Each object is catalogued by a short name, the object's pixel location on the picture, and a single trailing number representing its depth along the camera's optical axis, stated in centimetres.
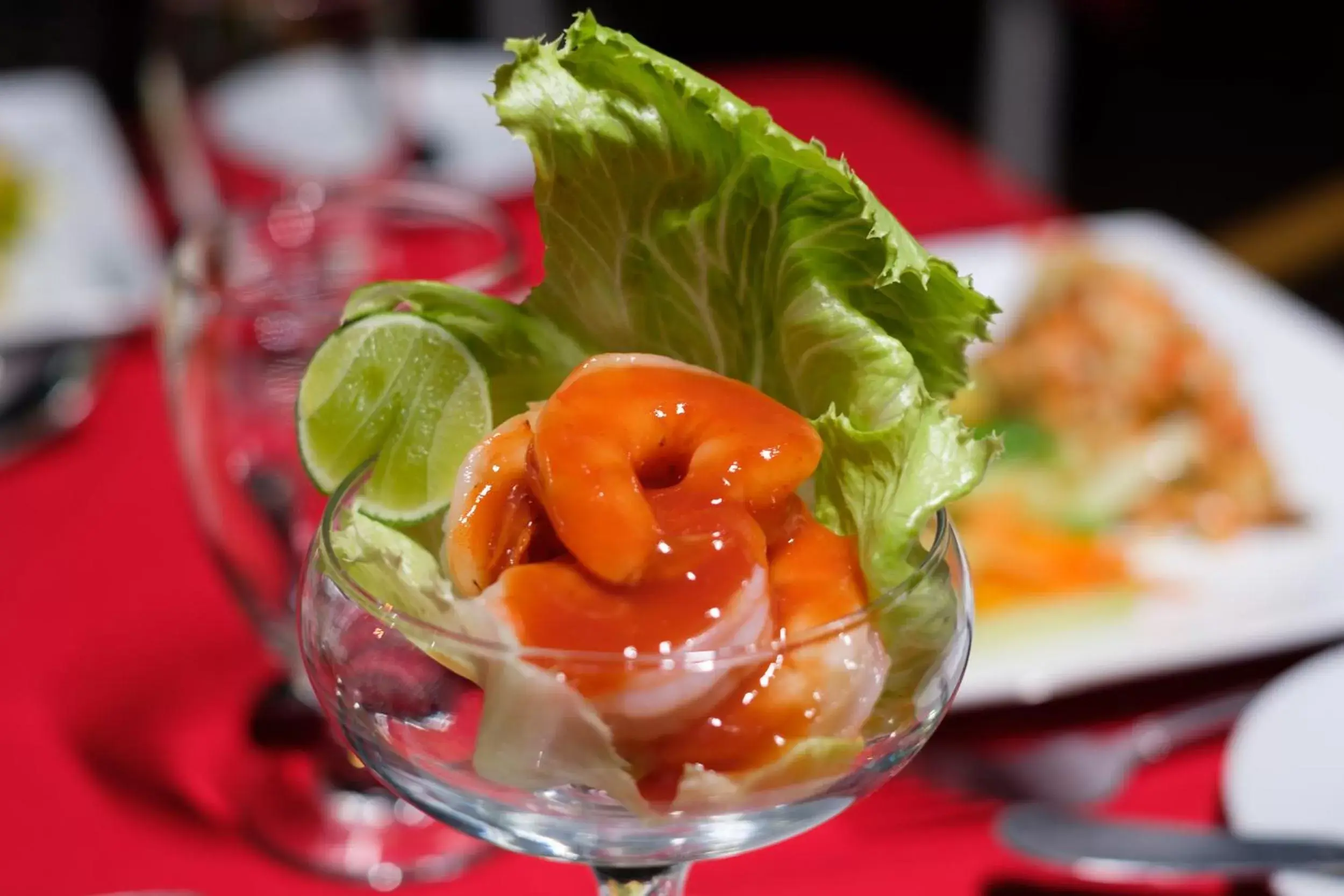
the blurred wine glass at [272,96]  157
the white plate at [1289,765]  60
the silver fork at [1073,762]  63
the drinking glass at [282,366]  62
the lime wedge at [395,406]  51
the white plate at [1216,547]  66
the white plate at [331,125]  160
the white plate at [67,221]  93
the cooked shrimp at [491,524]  48
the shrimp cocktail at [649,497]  47
